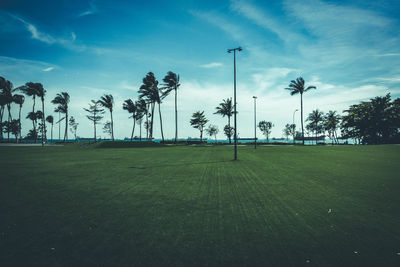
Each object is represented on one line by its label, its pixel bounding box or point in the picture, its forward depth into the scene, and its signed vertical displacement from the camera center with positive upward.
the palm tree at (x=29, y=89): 49.66 +13.59
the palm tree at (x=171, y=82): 47.81 +14.83
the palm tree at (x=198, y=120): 65.69 +6.35
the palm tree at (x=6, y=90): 50.14 +13.74
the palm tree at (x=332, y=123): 79.25 +6.01
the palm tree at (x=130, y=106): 67.69 +11.81
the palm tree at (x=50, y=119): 91.31 +9.49
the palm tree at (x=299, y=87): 50.12 +13.97
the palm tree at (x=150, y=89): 48.25 +13.06
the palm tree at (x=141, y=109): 63.95 +10.62
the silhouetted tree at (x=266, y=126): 112.94 +6.86
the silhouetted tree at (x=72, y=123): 95.50 +7.84
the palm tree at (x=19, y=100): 55.29 +12.06
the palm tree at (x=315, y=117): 85.25 +9.49
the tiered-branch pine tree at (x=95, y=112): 65.75 +9.39
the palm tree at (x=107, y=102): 60.84 +12.01
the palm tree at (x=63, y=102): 58.50 +11.74
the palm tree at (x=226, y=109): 61.18 +9.65
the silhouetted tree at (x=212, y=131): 123.06 +4.19
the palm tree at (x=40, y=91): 50.46 +13.40
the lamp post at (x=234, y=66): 18.64 +7.70
